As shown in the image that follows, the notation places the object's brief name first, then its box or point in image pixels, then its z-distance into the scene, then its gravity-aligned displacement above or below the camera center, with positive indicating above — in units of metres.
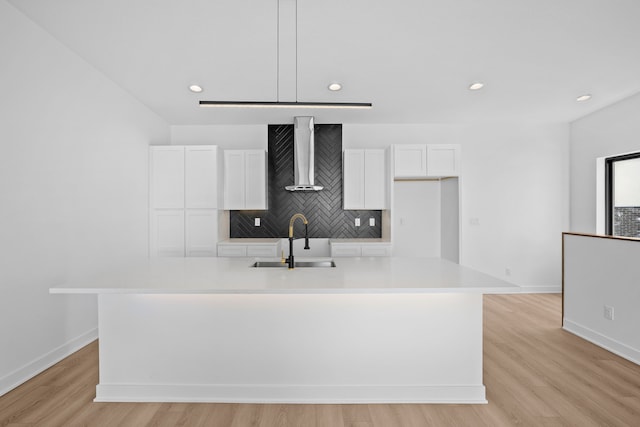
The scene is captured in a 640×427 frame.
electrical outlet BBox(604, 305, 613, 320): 3.07 -0.96
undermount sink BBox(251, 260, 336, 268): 2.97 -0.48
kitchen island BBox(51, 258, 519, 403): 2.25 -0.94
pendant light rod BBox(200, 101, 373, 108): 2.62 +0.90
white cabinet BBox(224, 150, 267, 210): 4.82 +0.51
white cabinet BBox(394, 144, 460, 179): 4.61 +0.75
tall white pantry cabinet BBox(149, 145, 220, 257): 4.54 +0.23
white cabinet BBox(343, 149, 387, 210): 4.80 +0.51
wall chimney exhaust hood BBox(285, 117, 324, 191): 4.50 +0.89
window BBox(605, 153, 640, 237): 4.29 +0.25
